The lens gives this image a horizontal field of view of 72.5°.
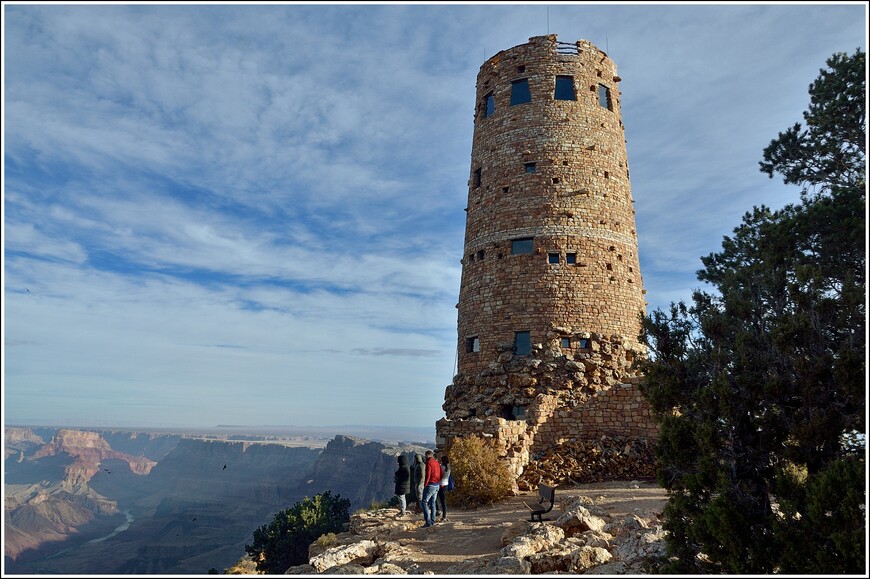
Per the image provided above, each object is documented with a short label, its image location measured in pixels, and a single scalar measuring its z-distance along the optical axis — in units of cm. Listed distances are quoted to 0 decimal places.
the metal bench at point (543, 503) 1315
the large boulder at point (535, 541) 1057
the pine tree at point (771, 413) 897
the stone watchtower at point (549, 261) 2100
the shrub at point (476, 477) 1719
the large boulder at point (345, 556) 1109
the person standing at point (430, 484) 1409
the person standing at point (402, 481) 1555
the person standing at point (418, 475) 1452
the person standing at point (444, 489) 1509
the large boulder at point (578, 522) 1212
